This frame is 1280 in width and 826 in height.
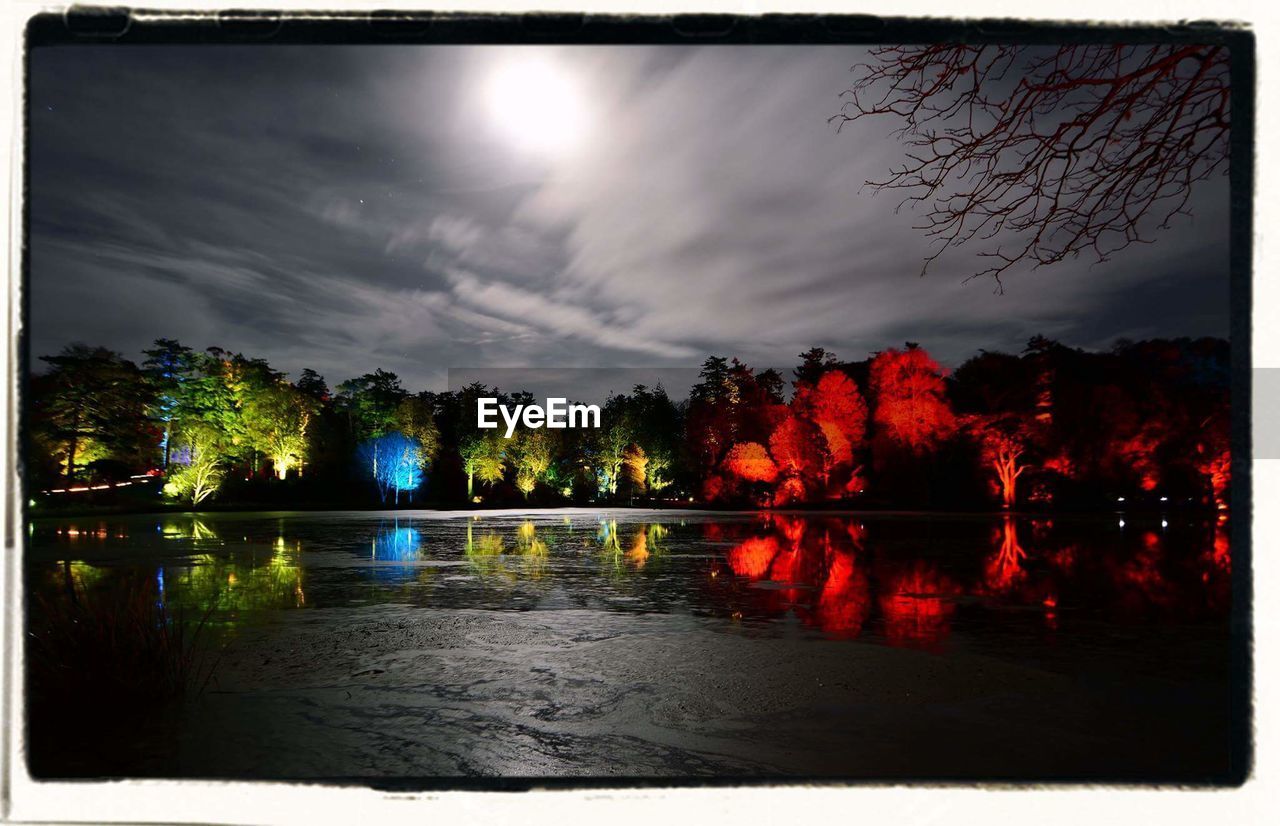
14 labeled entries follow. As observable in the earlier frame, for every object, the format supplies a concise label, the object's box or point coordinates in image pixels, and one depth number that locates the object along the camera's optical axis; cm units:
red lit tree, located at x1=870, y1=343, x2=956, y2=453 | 4222
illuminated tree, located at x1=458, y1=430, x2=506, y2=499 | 5047
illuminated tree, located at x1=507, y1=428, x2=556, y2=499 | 4997
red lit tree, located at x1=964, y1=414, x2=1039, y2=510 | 4200
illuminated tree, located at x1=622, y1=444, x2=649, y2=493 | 5062
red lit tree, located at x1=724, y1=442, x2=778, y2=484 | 4369
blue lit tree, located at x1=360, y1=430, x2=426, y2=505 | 4825
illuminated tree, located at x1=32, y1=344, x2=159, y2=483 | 3384
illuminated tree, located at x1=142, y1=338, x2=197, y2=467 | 4088
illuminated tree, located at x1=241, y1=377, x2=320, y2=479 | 4338
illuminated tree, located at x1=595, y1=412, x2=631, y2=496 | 5041
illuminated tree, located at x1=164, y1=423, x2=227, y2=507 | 3669
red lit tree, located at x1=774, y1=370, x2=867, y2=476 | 4247
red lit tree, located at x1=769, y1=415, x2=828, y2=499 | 4341
